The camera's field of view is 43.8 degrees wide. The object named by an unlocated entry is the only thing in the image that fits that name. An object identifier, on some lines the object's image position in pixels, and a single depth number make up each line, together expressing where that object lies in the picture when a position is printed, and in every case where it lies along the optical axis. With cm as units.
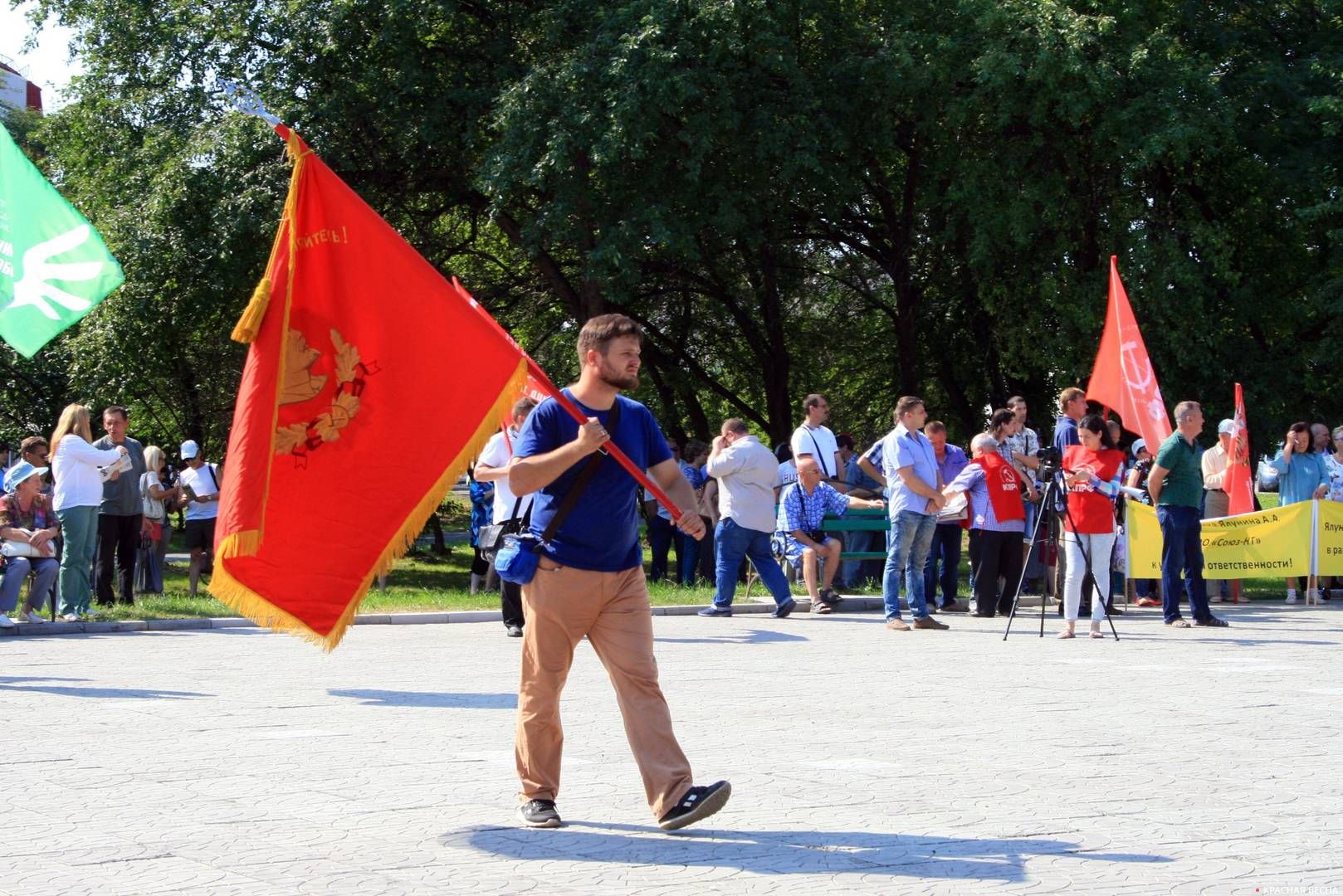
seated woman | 1432
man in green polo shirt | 1478
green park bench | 1902
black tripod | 1396
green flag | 1120
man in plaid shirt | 1686
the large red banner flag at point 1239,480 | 1858
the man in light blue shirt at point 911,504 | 1459
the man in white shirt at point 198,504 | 1891
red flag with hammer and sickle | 1741
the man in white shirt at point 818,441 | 1666
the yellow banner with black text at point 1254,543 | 1798
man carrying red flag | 600
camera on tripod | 1456
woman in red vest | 1388
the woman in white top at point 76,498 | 1439
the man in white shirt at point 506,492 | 1314
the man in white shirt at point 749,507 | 1580
